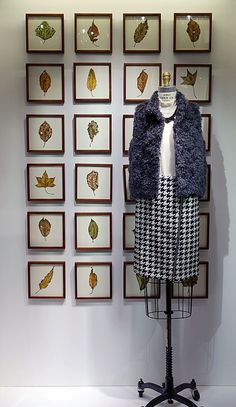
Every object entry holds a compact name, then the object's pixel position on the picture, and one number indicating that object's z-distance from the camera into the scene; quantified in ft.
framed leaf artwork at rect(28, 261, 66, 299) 9.10
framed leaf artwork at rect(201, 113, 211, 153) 8.83
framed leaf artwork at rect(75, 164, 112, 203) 8.93
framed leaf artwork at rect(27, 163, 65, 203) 8.94
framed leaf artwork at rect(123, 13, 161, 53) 8.66
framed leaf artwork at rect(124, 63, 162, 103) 8.73
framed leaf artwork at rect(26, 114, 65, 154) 8.84
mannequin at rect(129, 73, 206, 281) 7.64
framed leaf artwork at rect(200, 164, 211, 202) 8.93
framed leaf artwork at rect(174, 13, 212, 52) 8.66
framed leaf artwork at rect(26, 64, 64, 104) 8.76
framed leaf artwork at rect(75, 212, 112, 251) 9.01
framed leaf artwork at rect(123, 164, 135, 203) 8.92
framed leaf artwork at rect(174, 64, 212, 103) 8.72
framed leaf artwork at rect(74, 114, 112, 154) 8.83
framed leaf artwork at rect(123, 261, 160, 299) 9.07
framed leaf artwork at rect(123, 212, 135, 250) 9.00
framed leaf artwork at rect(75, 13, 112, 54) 8.66
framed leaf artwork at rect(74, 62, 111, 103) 8.75
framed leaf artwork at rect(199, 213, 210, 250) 9.00
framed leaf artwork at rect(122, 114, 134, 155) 8.82
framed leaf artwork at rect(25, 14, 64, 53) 8.68
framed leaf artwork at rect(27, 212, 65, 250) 9.02
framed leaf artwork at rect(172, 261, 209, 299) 9.08
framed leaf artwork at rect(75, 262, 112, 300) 9.09
